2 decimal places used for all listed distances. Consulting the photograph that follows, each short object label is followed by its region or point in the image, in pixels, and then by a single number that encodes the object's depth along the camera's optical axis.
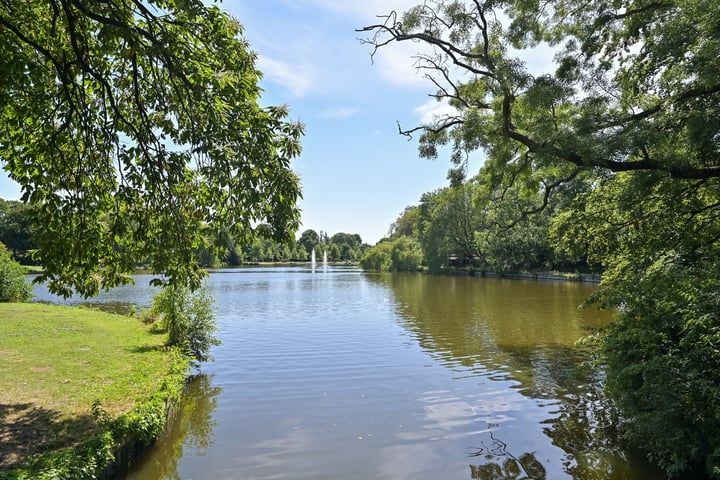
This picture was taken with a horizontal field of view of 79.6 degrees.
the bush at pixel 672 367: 4.82
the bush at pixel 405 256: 74.31
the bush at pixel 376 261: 81.39
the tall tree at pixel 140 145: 5.39
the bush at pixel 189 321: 11.82
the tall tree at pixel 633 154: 5.20
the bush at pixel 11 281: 21.47
